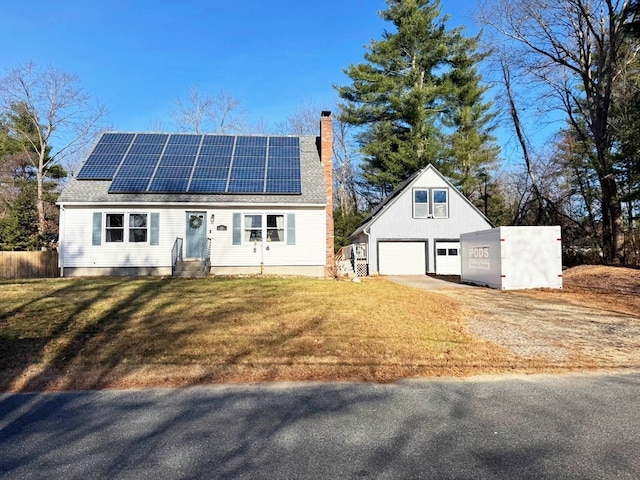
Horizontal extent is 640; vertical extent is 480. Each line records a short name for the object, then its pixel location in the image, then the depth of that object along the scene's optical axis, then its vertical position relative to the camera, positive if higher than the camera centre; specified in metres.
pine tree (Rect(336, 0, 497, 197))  29.08 +10.50
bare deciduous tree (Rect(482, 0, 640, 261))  18.25 +8.18
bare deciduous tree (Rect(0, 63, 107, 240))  28.36 +7.66
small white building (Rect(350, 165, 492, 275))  22.56 +0.98
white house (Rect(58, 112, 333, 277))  15.89 +1.11
